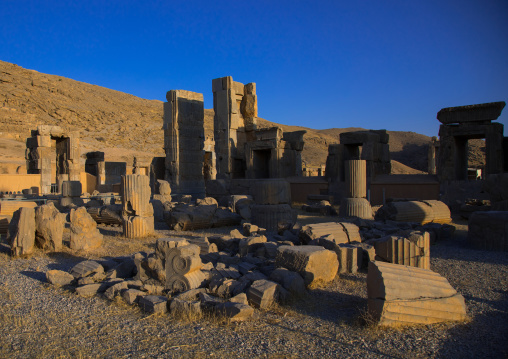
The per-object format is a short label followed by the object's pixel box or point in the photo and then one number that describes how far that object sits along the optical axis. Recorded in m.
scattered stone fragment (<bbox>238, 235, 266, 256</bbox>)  6.82
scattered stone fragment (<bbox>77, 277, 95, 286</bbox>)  5.36
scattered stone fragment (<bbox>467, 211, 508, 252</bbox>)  7.25
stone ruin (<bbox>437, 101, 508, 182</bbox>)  14.64
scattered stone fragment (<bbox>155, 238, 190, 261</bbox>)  5.33
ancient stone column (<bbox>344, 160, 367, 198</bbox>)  11.80
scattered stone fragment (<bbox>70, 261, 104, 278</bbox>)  5.64
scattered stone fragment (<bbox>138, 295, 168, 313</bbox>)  4.35
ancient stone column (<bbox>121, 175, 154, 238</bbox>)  9.05
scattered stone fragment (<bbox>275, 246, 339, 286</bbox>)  5.19
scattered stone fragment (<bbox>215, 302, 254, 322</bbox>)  4.00
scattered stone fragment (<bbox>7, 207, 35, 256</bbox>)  7.14
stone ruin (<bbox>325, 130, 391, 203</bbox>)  16.55
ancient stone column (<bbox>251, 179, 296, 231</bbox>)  9.84
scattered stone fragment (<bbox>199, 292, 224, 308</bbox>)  4.34
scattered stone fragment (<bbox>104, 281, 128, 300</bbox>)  4.86
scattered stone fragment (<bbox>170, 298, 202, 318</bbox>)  4.20
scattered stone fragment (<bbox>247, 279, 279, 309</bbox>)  4.42
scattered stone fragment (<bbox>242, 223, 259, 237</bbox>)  8.61
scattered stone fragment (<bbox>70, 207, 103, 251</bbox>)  7.71
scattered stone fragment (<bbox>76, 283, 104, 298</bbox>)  5.02
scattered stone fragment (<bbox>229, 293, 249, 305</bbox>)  4.36
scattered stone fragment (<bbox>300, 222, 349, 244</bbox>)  7.15
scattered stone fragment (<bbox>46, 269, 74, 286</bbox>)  5.47
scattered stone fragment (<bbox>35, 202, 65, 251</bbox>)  7.54
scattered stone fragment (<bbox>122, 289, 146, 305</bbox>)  4.69
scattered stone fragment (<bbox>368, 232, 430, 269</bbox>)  5.74
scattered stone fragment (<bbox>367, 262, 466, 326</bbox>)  3.82
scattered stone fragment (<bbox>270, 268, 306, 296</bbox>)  4.77
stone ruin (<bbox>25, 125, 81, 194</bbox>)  20.05
